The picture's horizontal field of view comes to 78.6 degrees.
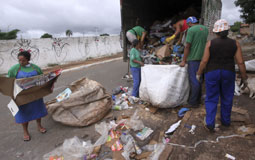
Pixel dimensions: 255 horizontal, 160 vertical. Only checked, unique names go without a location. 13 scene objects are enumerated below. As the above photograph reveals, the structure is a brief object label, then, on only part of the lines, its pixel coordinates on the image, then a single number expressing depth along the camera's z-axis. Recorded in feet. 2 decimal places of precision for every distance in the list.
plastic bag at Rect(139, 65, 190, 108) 9.30
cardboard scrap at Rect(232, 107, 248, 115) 8.49
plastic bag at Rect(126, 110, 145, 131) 8.75
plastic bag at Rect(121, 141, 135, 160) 6.69
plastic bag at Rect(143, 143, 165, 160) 6.28
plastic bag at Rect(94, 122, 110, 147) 7.76
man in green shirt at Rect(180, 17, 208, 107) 9.21
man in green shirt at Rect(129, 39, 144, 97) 11.78
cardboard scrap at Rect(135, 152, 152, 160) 6.56
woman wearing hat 6.68
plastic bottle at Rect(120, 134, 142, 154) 7.33
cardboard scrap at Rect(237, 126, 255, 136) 6.83
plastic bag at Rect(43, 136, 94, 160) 6.97
